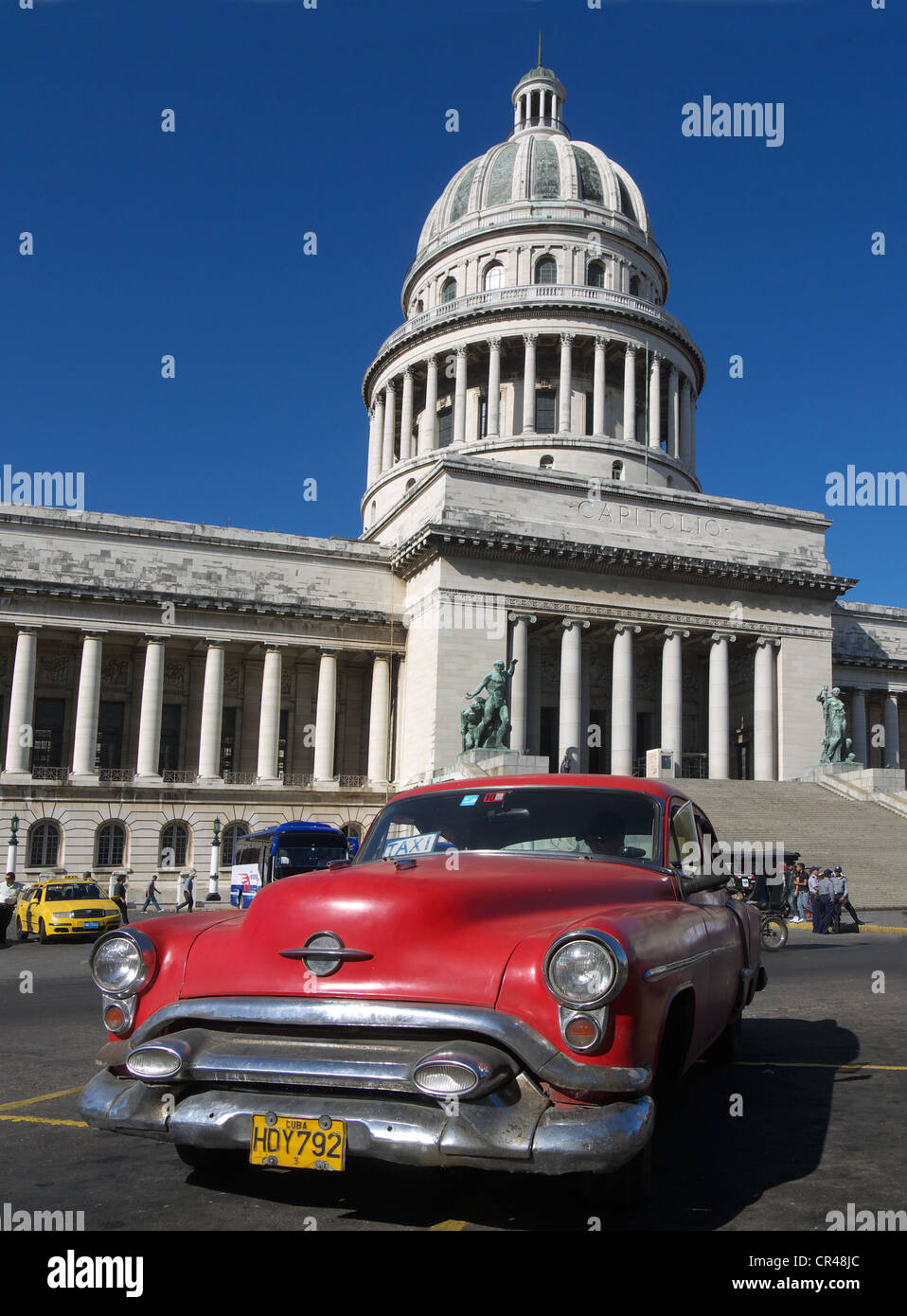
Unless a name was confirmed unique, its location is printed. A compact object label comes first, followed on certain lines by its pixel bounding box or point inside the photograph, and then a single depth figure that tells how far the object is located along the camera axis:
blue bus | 31.02
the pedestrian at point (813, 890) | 24.31
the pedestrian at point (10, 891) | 31.88
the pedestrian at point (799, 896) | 27.63
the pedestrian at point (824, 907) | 24.03
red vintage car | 4.08
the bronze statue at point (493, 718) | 37.09
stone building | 41.50
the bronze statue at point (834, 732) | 43.16
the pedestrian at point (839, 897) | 24.02
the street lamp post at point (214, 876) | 37.94
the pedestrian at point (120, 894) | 27.88
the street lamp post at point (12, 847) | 38.03
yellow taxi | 25.64
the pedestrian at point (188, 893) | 34.03
